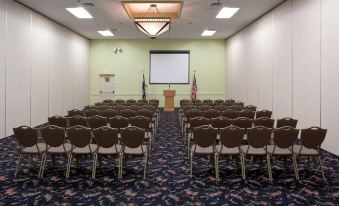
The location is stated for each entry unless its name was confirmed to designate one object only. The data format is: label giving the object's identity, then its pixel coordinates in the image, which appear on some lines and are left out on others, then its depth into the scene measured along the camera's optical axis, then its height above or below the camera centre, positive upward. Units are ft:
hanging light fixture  34.96 +8.64
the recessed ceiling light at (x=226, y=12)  37.47 +10.82
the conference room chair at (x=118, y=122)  23.80 -1.72
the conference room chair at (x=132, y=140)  18.10 -2.35
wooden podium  58.49 -0.10
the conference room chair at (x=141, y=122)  23.90 -1.72
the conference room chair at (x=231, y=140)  18.01 -2.31
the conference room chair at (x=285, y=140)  17.88 -2.26
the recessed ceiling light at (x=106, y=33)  54.34 +11.75
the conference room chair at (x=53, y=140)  18.15 -2.39
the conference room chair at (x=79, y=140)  18.01 -2.37
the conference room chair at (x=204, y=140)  18.37 -2.38
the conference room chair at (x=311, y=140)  17.71 -2.23
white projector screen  64.90 +6.60
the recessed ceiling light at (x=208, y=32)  53.47 +11.90
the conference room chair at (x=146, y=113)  28.53 -1.24
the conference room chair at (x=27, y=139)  18.15 -2.34
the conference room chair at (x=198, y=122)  23.26 -1.63
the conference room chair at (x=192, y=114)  28.09 -1.27
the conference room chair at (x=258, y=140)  17.89 -2.27
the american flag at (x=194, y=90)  61.87 +1.87
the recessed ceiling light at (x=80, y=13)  37.15 +10.62
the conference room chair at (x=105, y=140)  17.93 -2.35
